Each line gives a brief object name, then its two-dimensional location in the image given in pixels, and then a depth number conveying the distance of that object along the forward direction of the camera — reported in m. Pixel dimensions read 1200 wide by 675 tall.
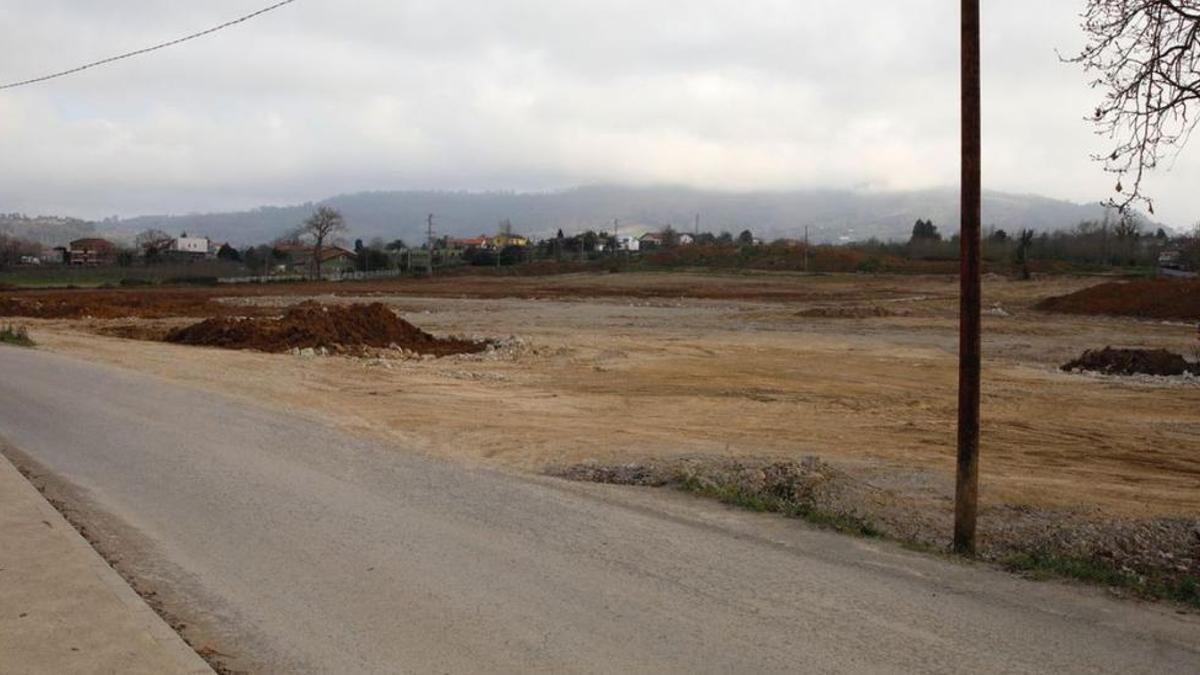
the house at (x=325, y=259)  126.12
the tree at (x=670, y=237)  155.88
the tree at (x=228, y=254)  135.75
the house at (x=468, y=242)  174.06
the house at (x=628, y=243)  157.64
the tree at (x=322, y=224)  130.55
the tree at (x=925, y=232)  125.41
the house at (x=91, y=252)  133.35
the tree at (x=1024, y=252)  71.80
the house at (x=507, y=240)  169.05
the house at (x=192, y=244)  176.30
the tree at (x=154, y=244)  115.88
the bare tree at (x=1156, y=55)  8.05
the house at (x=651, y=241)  158.80
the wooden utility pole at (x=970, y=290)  8.37
